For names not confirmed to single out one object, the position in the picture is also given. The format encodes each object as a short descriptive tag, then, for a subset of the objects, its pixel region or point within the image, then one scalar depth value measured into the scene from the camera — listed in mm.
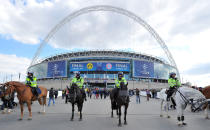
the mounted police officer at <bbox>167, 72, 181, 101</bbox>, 8799
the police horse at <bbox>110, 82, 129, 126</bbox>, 7914
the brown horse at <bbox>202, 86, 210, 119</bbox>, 9594
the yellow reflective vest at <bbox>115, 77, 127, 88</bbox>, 8574
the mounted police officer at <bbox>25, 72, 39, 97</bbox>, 10008
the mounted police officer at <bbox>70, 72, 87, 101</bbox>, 10095
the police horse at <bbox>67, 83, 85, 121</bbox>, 8877
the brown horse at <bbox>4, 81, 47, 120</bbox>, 9103
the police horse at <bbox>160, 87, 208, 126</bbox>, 7360
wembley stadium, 79562
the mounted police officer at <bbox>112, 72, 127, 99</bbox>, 8545
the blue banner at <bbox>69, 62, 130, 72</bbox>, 79750
